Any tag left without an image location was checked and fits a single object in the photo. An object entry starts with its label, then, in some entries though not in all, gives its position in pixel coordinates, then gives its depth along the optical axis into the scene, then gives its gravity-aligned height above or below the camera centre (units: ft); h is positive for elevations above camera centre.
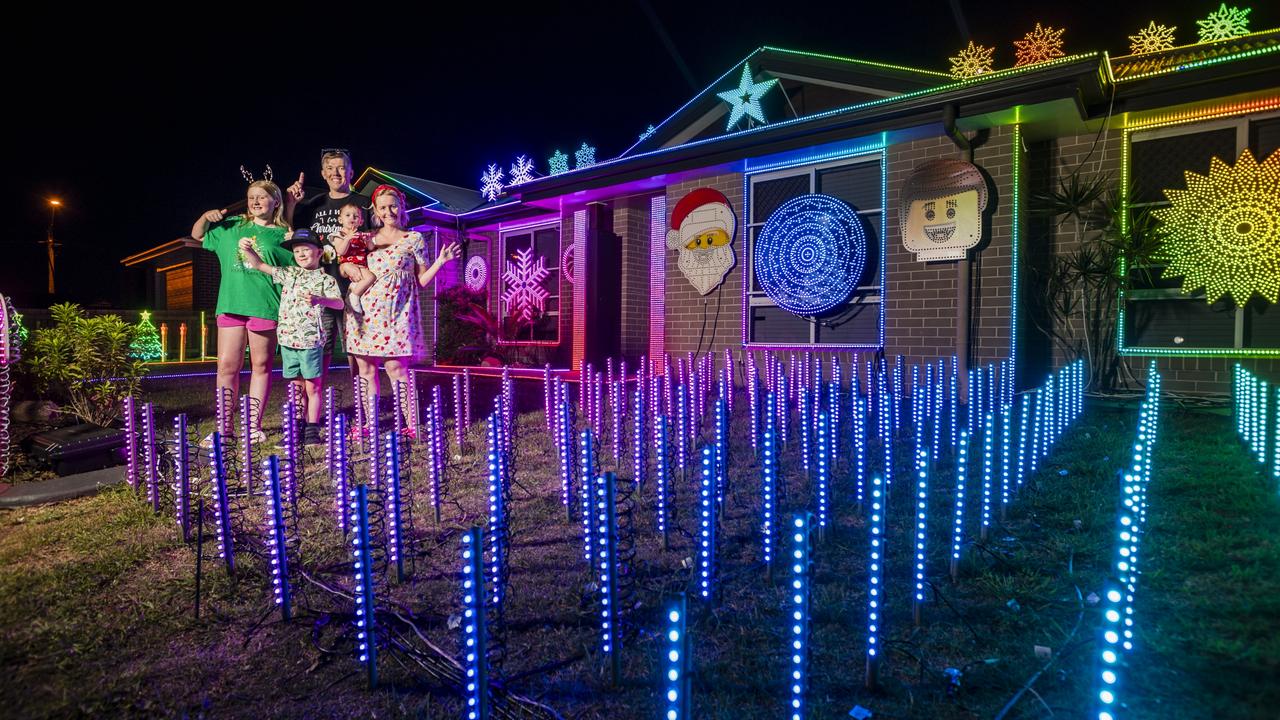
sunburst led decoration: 23.29 +4.29
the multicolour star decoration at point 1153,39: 25.27 +12.28
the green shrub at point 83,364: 19.63 -0.62
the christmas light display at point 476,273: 51.16 +5.85
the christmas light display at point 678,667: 4.56 -2.35
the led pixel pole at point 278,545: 8.22 -2.60
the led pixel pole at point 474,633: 5.43 -2.50
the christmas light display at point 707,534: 8.48 -2.52
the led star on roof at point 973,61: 28.45 +12.86
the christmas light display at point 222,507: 9.54 -2.45
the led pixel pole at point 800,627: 5.34 -2.42
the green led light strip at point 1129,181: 23.92 +6.48
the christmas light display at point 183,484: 11.35 -2.52
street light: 92.48 +17.63
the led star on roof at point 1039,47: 27.71 +13.09
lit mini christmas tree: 21.93 -0.07
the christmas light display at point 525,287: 47.50 +4.49
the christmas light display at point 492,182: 47.32 +12.28
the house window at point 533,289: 47.26 +4.27
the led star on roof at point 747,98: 32.78 +13.02
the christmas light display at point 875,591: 6.36 -2.47
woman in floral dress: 18.88 +1.42
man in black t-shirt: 20.35 +4.70
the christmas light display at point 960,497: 8.79 -2.09
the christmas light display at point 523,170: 43.68 +12.10
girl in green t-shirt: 18.69 +1.65
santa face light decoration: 33.76 +5.90
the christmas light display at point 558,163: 41.83 +12.06
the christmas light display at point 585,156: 39.45 +11.80
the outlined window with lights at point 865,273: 29.96 +4.09
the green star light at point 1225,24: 24.18 +12.29
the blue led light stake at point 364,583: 6.78 -2.60
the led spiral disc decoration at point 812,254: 29.78 +4.40
